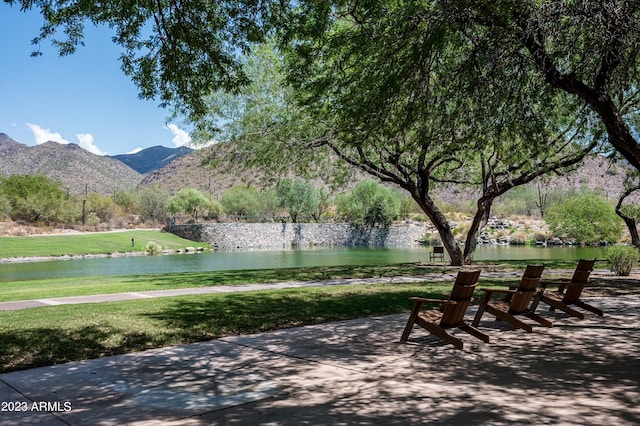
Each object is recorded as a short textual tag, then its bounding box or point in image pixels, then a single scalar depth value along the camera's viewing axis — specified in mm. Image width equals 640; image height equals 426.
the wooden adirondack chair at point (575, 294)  9297
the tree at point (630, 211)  24847
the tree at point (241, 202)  106125
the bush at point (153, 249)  56556
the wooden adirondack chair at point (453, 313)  7043
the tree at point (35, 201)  74000
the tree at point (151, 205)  109750
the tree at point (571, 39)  8961
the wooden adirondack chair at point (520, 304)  8070
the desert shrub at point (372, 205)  78000
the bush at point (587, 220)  50094
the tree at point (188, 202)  99000
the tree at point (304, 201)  88900
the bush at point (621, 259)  17422
